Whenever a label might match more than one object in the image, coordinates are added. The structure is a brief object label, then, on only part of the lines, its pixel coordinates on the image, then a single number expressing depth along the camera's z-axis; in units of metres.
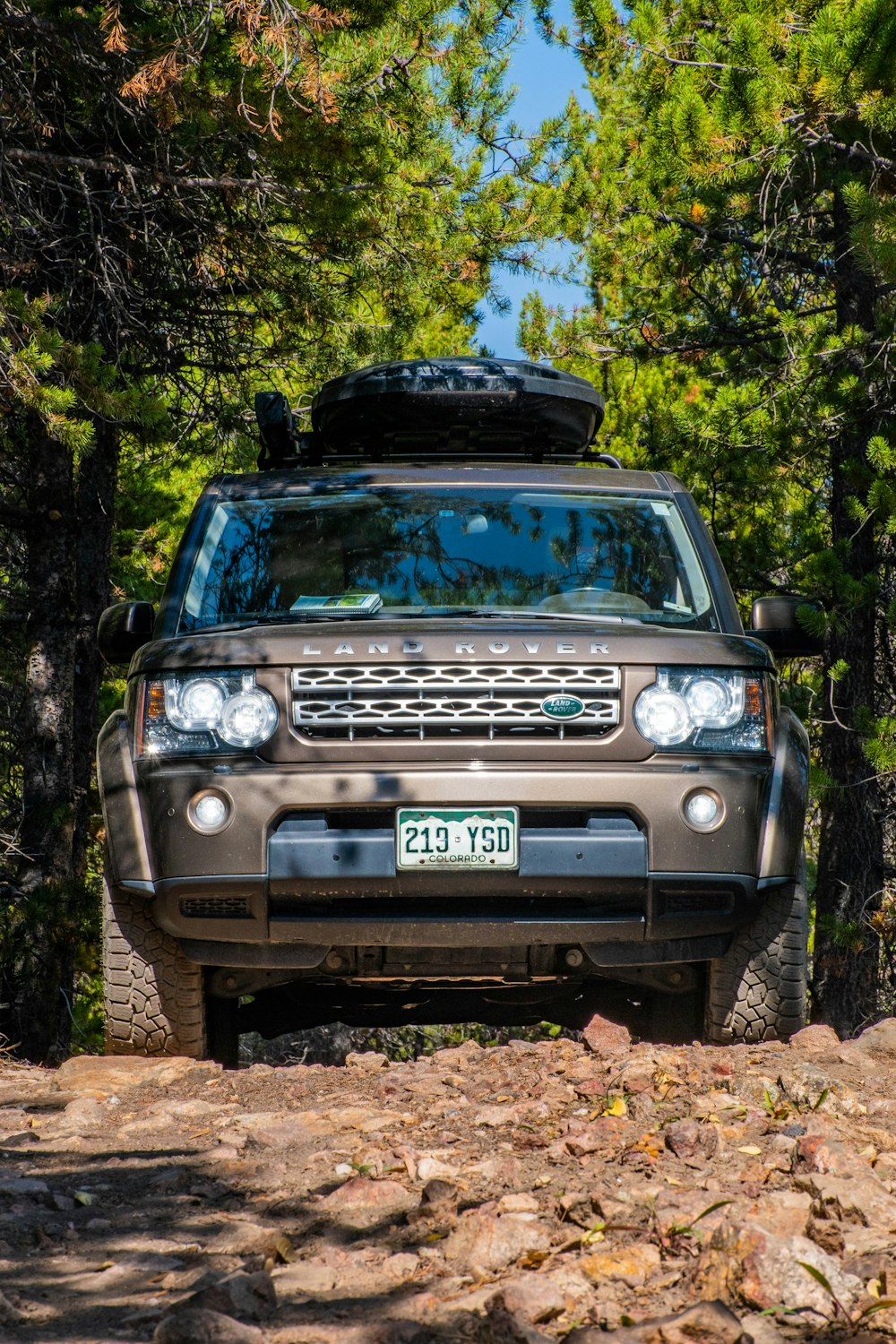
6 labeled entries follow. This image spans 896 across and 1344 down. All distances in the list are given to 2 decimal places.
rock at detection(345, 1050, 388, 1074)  9.61
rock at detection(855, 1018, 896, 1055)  9.80
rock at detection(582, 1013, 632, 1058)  9.21
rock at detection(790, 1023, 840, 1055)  9.17
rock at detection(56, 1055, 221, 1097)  9.16
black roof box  12.48
